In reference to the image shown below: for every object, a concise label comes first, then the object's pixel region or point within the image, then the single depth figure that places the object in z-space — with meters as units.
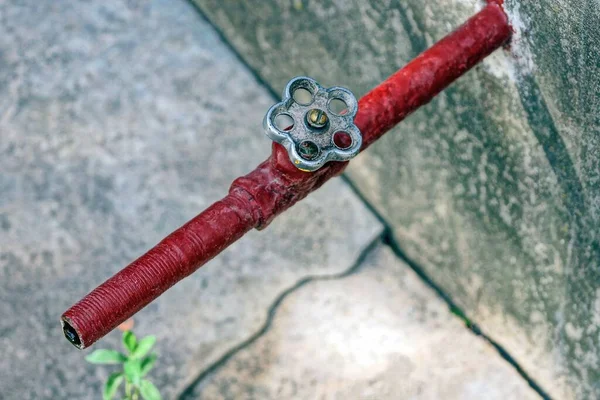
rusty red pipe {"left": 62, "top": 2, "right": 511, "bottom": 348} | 0.87
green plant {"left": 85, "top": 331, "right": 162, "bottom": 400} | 1.05
